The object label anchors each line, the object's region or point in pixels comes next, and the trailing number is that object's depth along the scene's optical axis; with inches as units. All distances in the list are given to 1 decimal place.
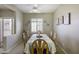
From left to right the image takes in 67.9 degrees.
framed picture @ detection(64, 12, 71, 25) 65.1
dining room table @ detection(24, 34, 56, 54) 59.3
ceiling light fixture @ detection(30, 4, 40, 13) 77.0
